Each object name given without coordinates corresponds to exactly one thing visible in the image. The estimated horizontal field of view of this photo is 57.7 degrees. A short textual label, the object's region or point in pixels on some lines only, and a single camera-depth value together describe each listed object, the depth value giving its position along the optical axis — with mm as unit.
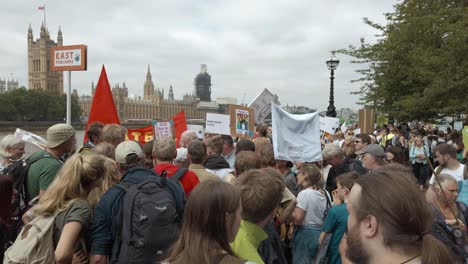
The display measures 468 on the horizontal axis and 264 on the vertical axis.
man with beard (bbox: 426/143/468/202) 5529
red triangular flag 7145
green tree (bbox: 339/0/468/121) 11211
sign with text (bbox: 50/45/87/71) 8414
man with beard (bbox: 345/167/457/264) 1575
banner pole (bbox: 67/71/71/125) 7615
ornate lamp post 17562
